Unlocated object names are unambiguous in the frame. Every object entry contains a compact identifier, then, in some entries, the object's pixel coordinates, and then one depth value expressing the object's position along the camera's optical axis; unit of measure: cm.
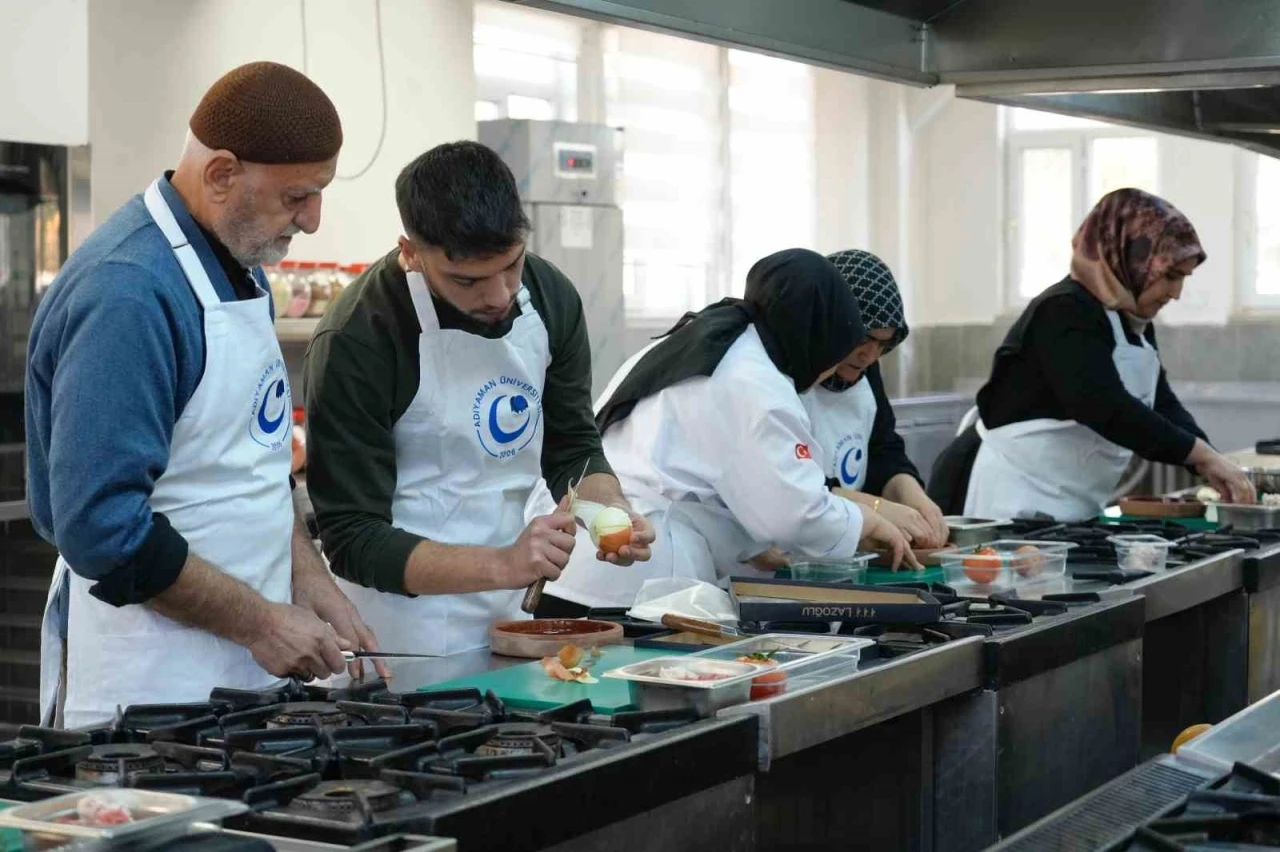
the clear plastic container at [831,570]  282
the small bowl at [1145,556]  305
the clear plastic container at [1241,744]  173
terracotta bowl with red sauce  224
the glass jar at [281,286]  456
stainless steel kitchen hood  262
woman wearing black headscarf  285
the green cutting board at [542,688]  188
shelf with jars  459
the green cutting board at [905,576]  286
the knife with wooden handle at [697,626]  228
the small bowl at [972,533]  338
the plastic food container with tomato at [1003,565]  279
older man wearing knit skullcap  190
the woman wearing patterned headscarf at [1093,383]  386
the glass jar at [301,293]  464
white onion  231
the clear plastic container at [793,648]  205
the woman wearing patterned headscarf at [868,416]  345
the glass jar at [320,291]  472
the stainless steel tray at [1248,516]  375
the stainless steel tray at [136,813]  128
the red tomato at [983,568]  279
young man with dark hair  231
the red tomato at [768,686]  193
